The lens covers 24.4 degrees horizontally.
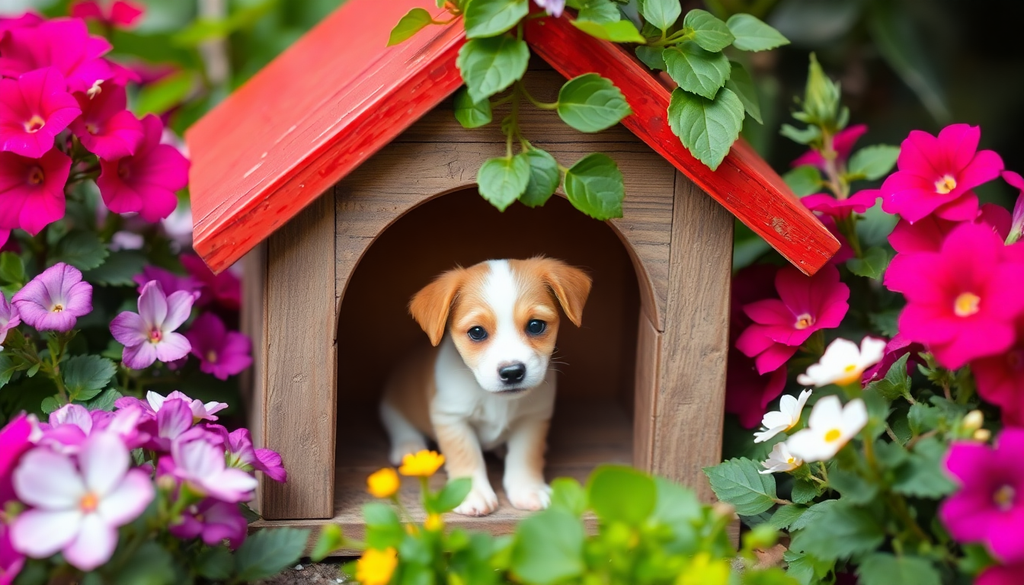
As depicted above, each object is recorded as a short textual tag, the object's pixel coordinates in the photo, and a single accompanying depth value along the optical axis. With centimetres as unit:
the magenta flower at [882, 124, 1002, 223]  162
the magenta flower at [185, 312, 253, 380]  176
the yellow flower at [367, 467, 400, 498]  150
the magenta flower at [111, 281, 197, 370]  167
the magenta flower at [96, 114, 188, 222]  170
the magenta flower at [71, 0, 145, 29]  187
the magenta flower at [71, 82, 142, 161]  167
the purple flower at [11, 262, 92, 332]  163
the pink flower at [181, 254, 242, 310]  183
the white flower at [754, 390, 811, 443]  160
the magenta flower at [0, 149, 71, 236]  166
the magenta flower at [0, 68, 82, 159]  165
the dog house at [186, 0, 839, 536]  158
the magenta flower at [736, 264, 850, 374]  167
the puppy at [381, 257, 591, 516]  169
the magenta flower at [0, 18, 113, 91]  170
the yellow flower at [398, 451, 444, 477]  151
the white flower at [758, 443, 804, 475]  159
